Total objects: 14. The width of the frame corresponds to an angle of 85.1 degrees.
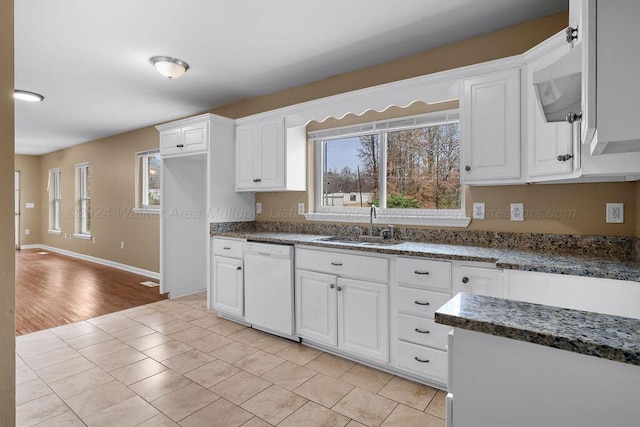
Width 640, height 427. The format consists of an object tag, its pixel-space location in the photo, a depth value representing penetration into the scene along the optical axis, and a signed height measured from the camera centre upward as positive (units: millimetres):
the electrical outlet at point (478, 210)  2670 -8
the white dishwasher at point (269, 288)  3064 -725
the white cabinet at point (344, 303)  2525 -734
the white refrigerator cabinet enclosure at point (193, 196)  3848 +165
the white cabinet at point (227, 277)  3500 -711
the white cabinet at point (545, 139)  1942 +415
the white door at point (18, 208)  8711 +24
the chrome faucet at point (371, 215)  3140 -52
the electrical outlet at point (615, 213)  2162 -21
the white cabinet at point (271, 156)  3512 +558
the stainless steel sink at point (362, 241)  2796 -276
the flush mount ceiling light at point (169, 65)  3039 +1265
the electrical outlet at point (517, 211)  2498 -15
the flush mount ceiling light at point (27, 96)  3968 +1322
